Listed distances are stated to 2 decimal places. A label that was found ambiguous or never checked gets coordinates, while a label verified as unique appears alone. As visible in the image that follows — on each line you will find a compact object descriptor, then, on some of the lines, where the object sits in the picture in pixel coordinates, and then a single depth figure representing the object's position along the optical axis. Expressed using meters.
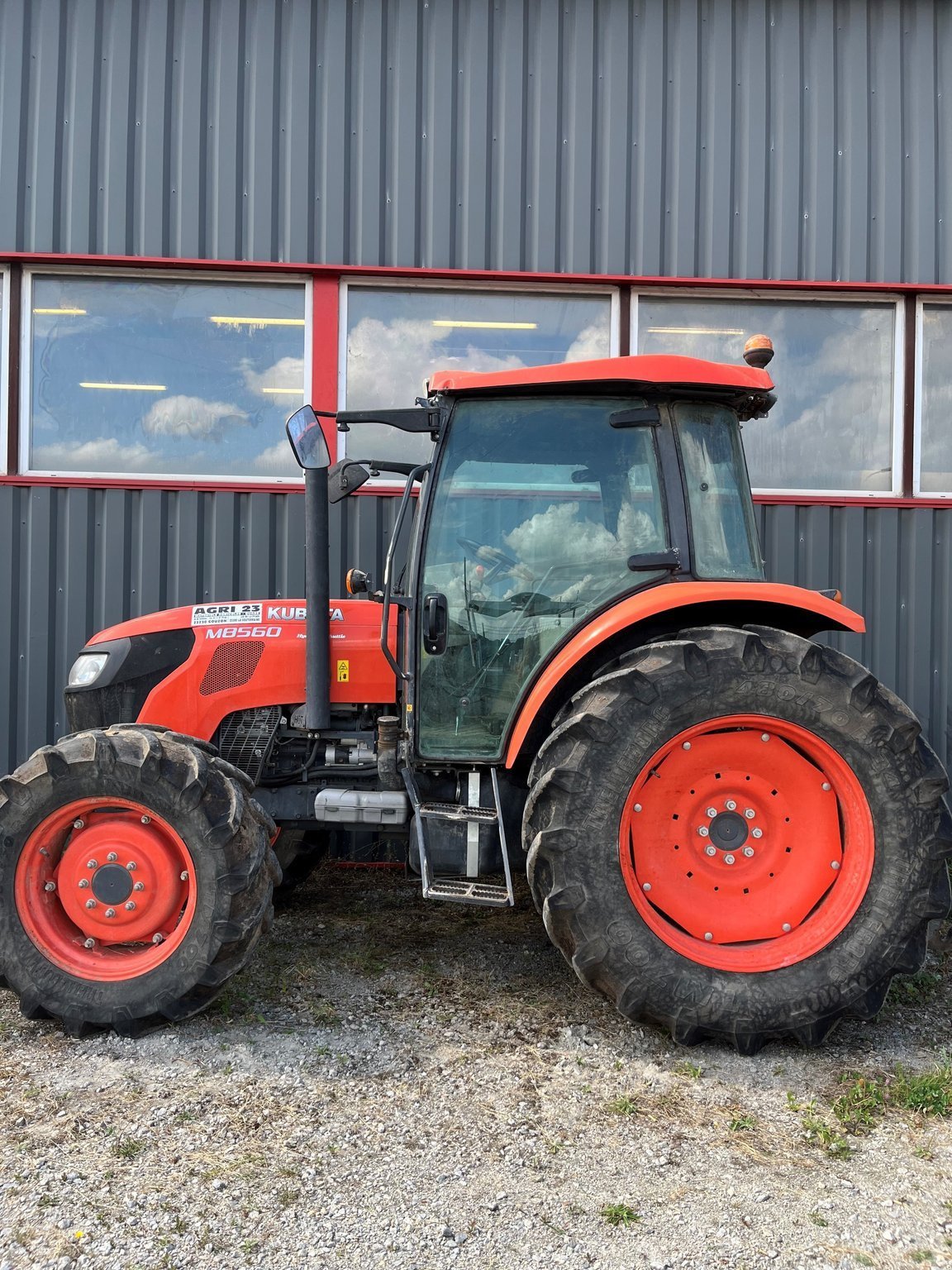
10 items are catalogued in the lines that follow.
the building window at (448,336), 4.84
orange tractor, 2.59
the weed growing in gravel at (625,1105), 2.31
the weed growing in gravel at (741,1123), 2.24
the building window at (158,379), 4.77
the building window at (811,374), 4.91
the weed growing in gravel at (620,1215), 1.88
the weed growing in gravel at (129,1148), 2.10
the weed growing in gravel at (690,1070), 2.50
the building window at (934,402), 4.96
